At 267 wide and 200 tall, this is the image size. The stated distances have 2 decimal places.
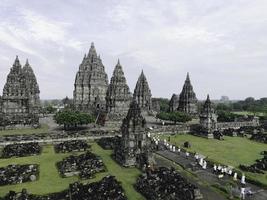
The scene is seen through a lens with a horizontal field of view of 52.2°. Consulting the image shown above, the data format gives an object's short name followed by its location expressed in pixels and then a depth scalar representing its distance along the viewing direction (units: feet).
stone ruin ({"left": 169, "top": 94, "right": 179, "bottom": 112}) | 329.72
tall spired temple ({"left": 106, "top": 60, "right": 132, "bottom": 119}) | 260.21
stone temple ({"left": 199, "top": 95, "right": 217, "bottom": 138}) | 208.54
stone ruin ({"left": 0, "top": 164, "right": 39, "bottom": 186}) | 107.63
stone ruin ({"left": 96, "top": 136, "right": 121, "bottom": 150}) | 165.70
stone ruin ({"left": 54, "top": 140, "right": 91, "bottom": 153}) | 156.91
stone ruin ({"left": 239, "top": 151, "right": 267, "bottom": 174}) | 125.70
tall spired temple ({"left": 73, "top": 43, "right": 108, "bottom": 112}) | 319.88
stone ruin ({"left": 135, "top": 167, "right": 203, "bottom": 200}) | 91.40
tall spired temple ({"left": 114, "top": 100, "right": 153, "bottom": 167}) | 132.16
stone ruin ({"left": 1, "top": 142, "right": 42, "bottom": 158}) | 145.89
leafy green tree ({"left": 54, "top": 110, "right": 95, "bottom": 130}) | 215.51
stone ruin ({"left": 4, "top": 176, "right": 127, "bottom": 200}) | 88.94
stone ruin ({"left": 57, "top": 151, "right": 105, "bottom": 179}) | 115.76
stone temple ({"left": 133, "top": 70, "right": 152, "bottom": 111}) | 306.76
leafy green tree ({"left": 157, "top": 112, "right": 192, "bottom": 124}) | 253.24
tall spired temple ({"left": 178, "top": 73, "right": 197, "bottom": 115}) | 303.27
